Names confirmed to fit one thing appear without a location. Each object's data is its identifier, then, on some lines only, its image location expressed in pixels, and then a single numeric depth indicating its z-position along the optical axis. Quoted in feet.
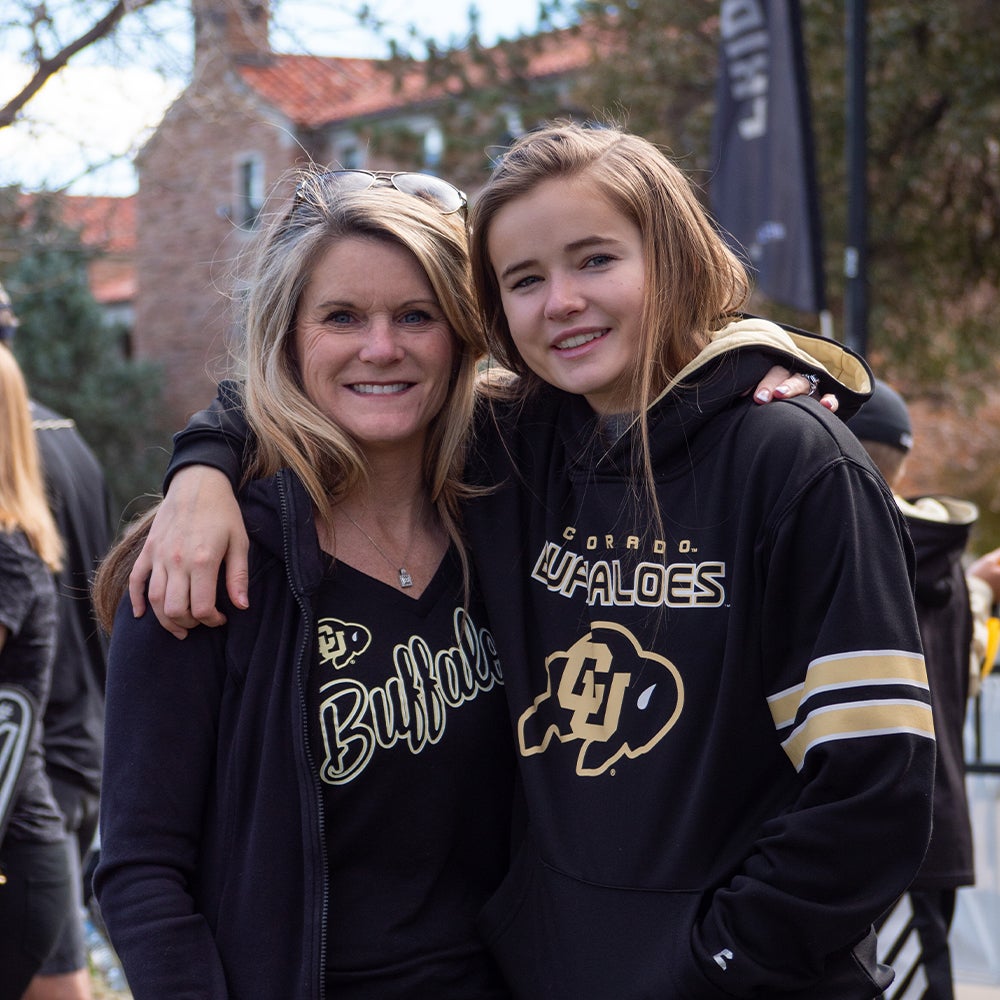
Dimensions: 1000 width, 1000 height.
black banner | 21.84
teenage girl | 5.76
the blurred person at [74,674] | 12.01
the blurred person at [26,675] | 10.43
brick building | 22.76
